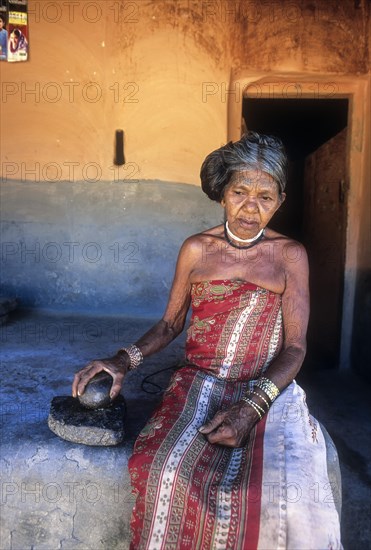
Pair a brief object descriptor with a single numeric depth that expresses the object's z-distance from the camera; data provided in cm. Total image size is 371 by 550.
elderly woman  144
